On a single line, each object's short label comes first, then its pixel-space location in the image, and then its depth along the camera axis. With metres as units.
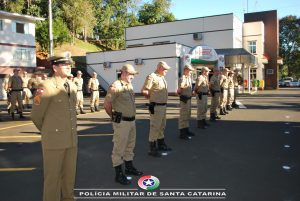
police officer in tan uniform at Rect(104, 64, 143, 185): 4.33
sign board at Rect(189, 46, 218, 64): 20.76
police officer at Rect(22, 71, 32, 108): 14.38
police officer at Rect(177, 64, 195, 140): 6.94
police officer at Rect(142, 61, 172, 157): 5.63
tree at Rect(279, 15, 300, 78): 48.49
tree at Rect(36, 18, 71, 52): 30.49
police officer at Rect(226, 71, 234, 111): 11.51
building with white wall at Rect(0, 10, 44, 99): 23.46
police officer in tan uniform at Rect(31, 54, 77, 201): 3.13
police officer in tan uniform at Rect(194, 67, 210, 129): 8.33
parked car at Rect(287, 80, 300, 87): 42.83
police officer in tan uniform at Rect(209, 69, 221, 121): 9.75
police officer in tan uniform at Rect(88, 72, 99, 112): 12.16
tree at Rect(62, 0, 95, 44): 35.38
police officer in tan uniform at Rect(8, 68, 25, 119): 10.22
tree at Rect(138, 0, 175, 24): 48.13
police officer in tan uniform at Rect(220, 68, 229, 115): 10.67
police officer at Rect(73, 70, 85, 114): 11.49
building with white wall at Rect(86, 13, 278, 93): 22.53
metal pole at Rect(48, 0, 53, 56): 17.77
